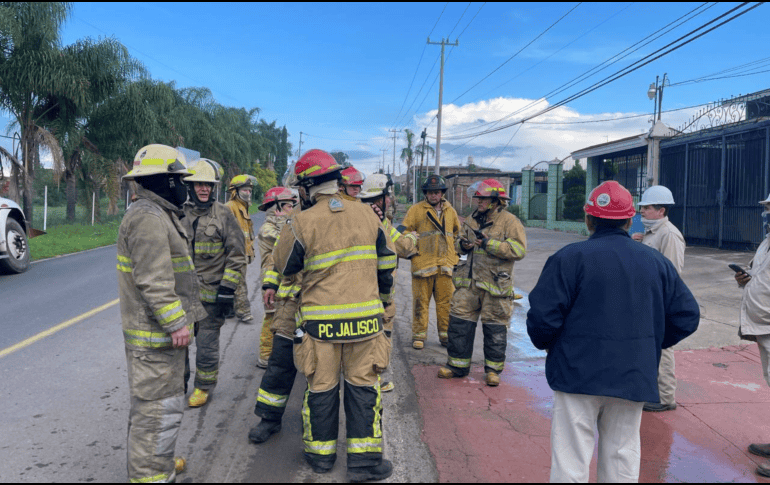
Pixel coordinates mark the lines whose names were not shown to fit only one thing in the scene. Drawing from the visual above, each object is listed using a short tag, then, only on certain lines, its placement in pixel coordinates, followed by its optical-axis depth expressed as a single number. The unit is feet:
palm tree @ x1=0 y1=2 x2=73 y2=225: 66.44
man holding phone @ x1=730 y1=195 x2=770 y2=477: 13.20
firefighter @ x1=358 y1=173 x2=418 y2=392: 16.88
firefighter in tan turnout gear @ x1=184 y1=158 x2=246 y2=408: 15.47
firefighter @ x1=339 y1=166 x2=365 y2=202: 15.35
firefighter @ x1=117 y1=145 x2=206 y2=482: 10.12
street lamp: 80.59
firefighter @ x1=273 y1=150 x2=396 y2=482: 11.36
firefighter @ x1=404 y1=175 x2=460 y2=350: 21.54
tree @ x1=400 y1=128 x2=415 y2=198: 205.26
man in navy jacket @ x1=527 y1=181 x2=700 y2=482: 9.18
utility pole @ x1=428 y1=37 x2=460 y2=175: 103.23
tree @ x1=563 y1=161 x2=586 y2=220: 89.40
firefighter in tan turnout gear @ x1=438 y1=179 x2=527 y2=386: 17.57
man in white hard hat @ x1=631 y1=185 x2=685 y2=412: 15.37
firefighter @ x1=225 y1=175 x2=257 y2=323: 23.80
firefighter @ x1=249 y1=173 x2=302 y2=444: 13.20
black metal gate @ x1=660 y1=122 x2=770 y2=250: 45.09
